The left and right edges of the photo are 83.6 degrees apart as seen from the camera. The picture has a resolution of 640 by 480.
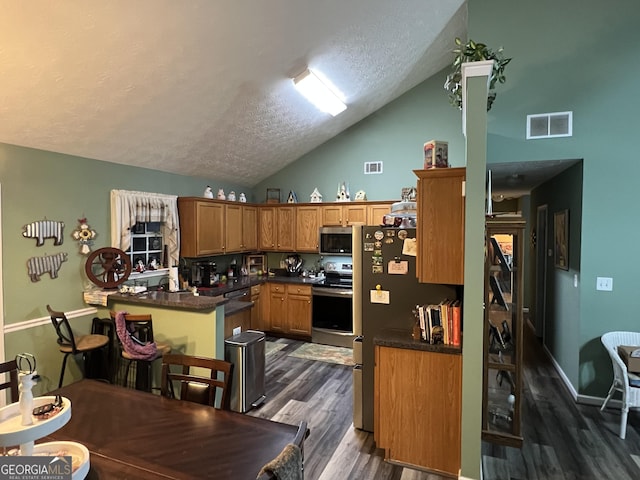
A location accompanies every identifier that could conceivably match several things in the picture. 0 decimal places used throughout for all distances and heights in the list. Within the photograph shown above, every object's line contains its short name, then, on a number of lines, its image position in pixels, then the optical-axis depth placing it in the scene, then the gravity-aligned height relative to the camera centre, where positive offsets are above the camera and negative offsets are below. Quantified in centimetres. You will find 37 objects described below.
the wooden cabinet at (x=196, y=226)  480 +9
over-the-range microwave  561 -14
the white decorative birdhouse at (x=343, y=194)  585 +63
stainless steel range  521 -121
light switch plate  345 -51
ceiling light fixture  383 +166
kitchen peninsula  322 -78
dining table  134 -88
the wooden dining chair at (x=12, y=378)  191 -79
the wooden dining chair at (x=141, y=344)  289 -92
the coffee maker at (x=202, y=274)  509 -59
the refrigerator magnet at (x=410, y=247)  283 -12
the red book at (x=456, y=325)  250 -65
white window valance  390 +22
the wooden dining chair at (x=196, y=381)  190 -82
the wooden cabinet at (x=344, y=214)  559 +29
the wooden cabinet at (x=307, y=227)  585 +9
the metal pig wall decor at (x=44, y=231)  312 +3
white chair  287 -120
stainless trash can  332 -129
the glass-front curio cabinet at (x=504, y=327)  266 -76
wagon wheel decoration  364 -35
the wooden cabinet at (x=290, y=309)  544 -119
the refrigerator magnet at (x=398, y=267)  288 -28
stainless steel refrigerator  285 -49
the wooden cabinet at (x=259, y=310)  566 -124
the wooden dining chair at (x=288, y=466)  99 -67
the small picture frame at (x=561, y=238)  400 -9
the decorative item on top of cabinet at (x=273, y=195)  627 +66
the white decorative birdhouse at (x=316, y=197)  601 +59
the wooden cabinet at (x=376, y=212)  547 +31
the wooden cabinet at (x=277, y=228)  602 +8
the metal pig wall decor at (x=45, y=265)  316 -28
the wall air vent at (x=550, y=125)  354 +106
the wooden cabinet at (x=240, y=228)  548 +8
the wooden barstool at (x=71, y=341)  290 -95
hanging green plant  230 +113
